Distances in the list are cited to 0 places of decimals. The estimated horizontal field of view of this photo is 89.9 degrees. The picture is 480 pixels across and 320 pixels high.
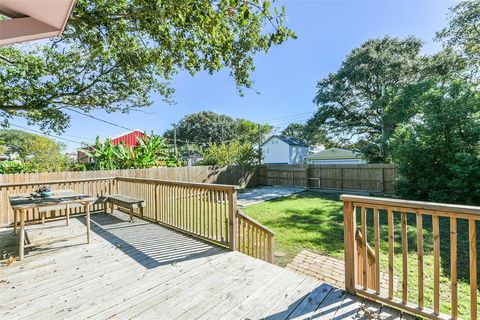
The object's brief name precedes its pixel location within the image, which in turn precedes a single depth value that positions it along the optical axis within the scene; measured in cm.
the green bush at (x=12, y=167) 804
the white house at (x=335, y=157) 2193
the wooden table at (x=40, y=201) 355
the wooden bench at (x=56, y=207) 420
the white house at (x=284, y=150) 2706
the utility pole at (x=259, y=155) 1842
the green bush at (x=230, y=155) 1645
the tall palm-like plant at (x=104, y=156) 985
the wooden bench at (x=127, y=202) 512
